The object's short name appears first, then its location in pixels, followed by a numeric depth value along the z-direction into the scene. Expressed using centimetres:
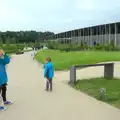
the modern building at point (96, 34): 3071
